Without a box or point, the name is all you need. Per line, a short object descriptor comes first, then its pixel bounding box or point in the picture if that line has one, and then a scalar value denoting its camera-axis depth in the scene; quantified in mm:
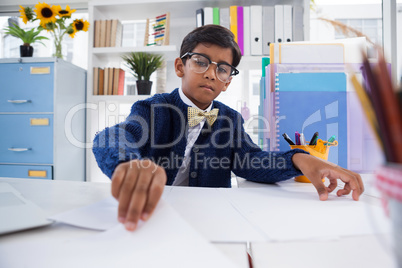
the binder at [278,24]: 1843
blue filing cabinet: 1896
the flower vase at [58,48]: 2074
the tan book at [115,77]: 2051
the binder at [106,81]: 2059
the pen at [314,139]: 819
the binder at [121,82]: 2075
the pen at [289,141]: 854
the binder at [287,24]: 1840
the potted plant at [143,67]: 1934
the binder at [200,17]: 1920
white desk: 280
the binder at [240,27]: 1867
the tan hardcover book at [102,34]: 2040
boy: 843
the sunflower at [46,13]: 1867
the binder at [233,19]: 1866
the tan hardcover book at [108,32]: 2047
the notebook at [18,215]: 349
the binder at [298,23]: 1843
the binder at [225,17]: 1883
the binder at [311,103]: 950
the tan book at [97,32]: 2045
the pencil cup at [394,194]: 183
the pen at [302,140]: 838
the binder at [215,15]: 1898
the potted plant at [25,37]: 2012
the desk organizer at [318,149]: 820
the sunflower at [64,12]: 1911
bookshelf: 1979
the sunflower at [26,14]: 1944
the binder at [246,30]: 1866
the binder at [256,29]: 1857
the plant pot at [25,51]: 2006
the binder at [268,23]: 1855
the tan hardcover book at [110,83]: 2057
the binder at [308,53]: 995
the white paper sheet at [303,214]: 365
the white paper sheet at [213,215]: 346
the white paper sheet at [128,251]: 270
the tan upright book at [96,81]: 2064
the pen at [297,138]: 848
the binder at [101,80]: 2072
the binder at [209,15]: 1899
